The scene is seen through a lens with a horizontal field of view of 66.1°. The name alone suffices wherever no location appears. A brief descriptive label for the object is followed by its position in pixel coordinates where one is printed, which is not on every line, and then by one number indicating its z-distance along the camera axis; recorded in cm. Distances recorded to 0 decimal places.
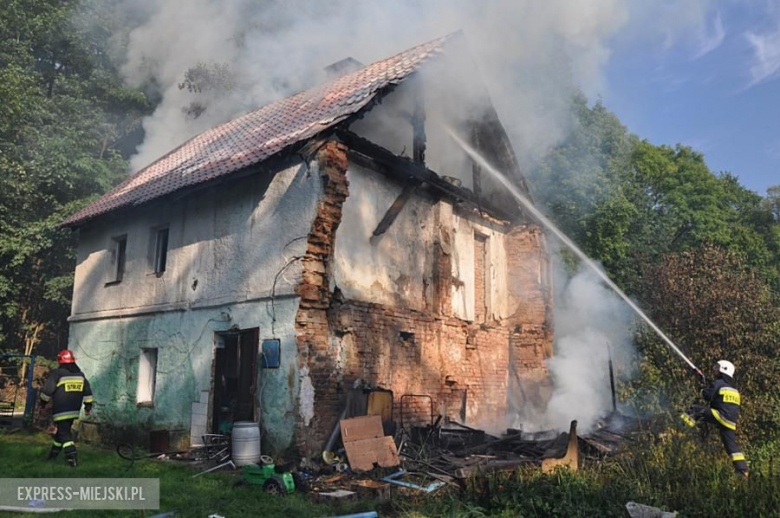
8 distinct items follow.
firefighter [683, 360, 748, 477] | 819
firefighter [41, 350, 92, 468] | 950
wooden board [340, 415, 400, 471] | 905
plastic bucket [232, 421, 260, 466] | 932
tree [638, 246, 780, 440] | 1217
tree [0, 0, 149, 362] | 2023
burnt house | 1002
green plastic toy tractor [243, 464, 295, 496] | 772
